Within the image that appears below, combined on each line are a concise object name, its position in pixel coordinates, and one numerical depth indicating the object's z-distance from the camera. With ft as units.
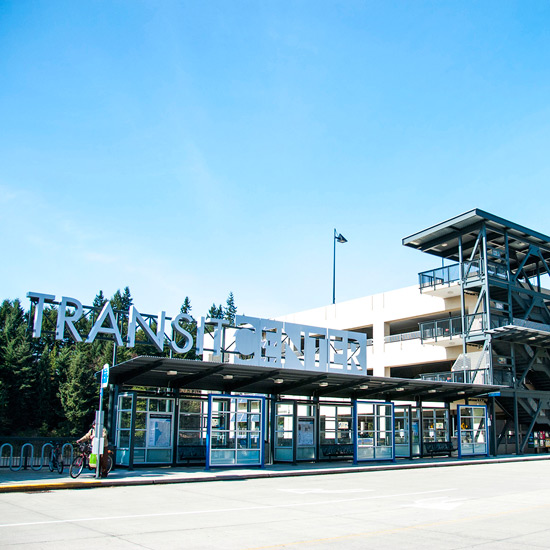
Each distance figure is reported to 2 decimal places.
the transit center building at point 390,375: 74.84
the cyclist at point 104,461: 58.59
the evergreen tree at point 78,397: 211.00
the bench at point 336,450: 90.89
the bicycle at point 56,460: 64.54
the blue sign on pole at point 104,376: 58.95
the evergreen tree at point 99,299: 366.02
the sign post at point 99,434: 58.34
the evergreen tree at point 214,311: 369.75
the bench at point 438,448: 102.58
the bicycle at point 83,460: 59.11
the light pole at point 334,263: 176.24
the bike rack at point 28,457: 65.82
